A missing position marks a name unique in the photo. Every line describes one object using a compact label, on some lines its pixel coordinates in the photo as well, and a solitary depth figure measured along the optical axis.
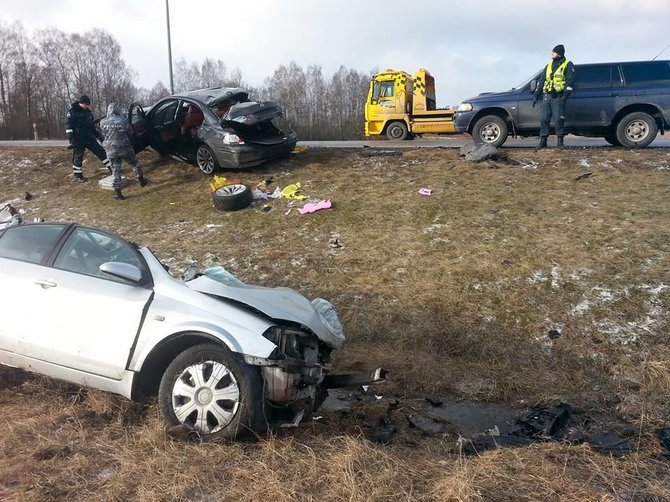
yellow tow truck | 21.09
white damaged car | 3.65
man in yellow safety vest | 10.90
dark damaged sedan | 11.00
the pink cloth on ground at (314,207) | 9.73
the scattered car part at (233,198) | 10.08
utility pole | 23.35
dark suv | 11.43
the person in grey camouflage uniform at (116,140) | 10.84
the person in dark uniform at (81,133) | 11.79
